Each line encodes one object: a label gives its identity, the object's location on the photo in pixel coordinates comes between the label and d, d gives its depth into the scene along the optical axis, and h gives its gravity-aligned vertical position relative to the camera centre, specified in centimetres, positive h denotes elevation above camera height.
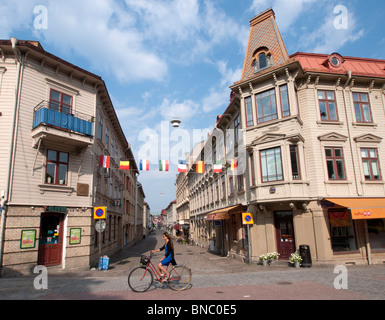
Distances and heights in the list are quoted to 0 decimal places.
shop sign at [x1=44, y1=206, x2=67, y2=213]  1347 +65
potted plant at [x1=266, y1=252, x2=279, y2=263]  1482 -221
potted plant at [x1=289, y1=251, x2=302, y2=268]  1388 -226
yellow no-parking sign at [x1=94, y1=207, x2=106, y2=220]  1479 +41
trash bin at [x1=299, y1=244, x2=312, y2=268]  1383 -211
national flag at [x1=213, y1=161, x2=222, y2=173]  1922 +353
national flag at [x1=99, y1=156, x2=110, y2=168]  1688 +361
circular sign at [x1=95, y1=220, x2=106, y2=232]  1411 -23
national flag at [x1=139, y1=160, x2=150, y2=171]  1850 +360
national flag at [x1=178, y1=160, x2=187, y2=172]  1909 +369
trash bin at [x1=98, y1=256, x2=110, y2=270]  1445 -225
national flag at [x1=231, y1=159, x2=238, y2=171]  1750 +341
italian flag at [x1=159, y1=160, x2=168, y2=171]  1808 +355
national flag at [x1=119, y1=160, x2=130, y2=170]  1869 +380
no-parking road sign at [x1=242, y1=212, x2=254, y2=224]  1504 -11
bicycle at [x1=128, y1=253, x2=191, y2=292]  852 -186
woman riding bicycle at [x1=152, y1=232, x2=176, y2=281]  893 -133
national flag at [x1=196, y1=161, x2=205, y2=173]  1945 +365
